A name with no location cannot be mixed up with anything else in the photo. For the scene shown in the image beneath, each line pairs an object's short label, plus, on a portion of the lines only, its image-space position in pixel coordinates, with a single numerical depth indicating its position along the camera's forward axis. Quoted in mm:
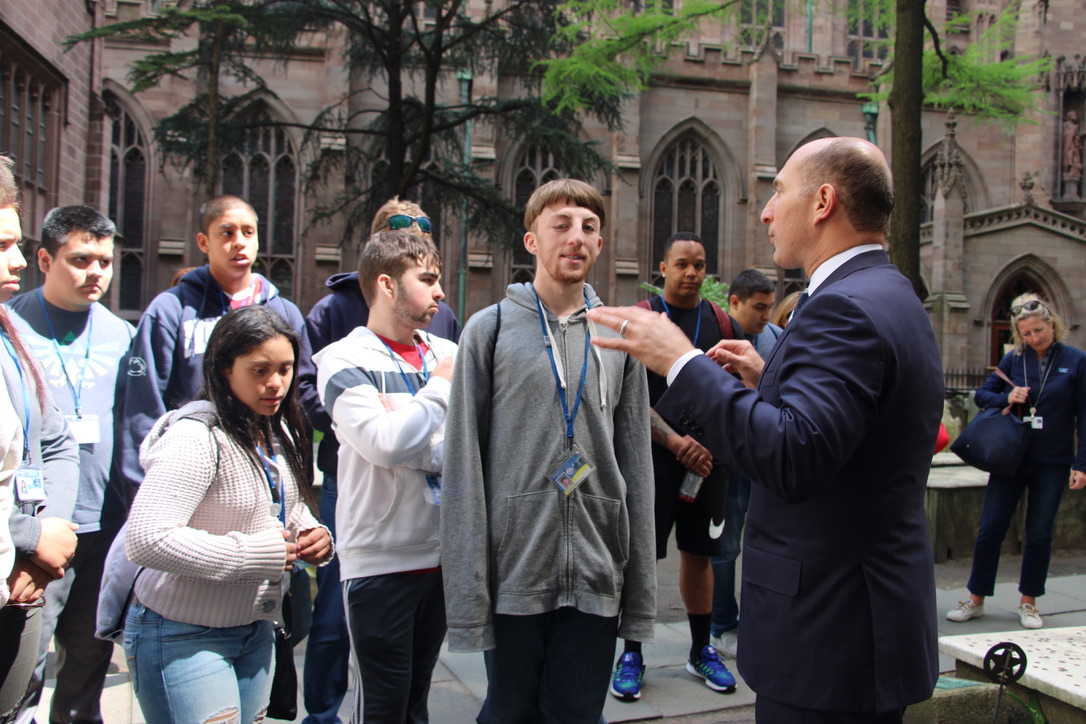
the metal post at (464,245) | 20859
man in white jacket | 2646
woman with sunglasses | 5391
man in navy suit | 1814
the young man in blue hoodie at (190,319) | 3424
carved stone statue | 27828
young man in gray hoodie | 2533
